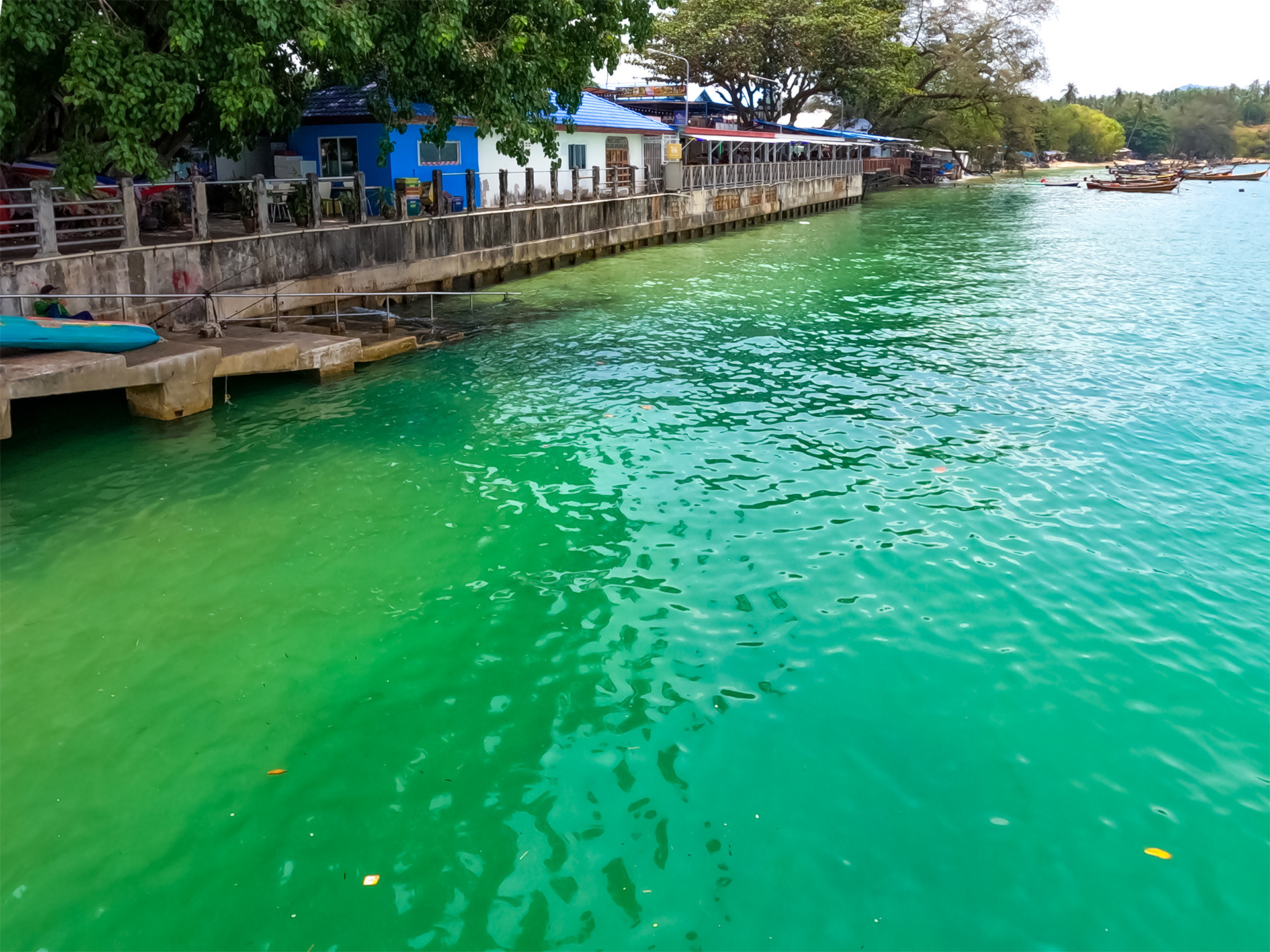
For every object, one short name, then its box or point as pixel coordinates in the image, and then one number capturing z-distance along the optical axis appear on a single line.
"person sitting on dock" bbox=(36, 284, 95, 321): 13.45
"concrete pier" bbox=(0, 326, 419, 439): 11.88
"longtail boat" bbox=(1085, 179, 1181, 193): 71.62
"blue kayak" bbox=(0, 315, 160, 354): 12.09
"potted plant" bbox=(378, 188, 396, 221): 22.80
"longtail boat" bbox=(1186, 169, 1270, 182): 82.75
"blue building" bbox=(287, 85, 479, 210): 29.05
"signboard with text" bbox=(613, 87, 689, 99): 59.66
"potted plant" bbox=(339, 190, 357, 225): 22.06
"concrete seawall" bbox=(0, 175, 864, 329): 15.36
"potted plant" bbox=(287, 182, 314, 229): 20.95
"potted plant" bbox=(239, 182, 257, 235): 19.19
